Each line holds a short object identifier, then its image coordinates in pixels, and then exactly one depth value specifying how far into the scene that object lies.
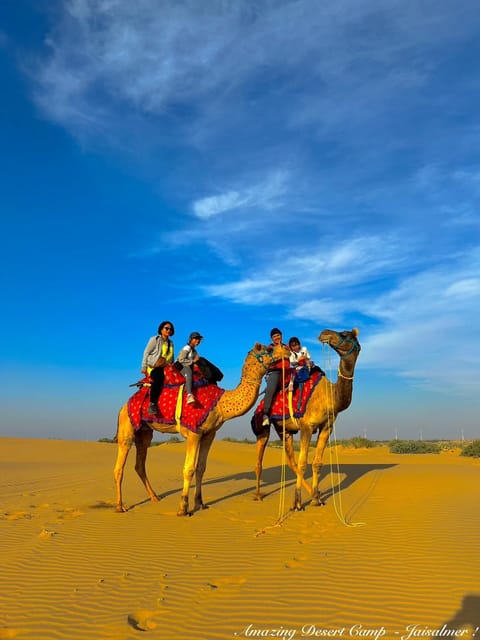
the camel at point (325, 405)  9.10
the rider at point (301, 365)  10.18
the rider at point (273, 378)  10.01
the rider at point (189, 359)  9.28
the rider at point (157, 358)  9.61
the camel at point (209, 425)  9.12
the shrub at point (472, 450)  26.21
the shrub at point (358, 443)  35.23
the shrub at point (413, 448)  31.03
